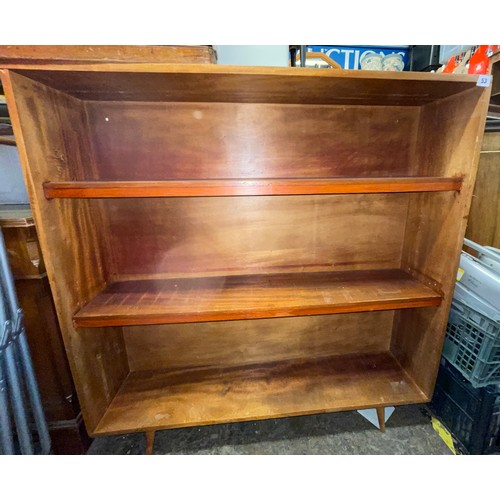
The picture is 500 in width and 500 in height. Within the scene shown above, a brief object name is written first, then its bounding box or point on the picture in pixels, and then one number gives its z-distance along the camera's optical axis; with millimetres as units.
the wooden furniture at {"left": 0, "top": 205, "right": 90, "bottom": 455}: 1003
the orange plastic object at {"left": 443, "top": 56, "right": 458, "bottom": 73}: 1153
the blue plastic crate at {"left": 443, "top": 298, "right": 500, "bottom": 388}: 1001
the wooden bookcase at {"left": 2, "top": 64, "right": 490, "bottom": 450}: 836
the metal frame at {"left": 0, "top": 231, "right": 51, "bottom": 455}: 937
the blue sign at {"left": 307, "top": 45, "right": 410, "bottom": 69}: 1237
